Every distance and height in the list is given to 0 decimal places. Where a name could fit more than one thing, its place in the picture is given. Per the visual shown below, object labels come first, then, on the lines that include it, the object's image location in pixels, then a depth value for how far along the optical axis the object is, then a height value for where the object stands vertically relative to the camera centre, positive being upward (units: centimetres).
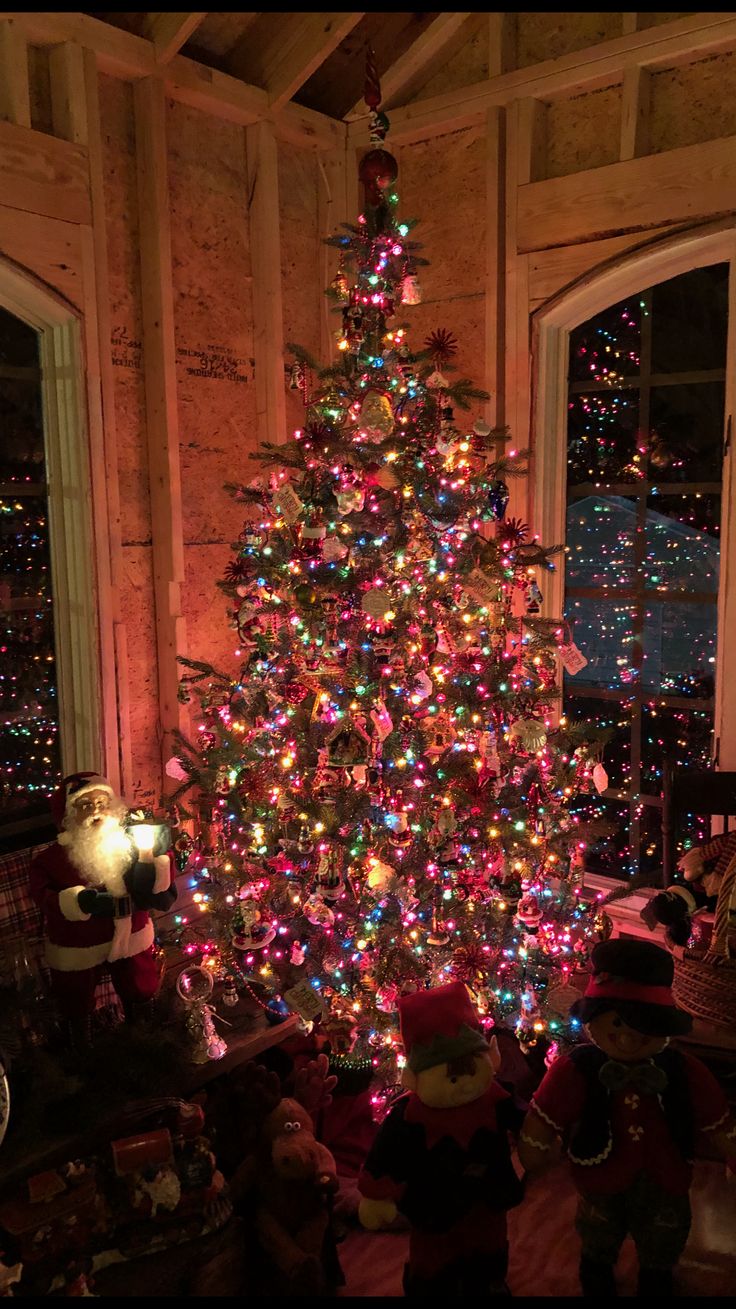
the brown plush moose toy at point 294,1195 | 232 -161
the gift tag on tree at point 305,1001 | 302 -135
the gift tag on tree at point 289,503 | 307 +25
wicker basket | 302 -130
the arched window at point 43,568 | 370 +5
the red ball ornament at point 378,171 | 311 +134
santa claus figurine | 277 -92
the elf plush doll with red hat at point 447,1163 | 218 -136
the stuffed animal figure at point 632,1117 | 225 -130
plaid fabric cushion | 303 -105
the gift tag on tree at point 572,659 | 329 -28
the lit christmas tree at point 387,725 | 308 -49
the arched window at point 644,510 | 380 +28
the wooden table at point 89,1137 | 233 -144
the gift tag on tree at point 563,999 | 314 -140
